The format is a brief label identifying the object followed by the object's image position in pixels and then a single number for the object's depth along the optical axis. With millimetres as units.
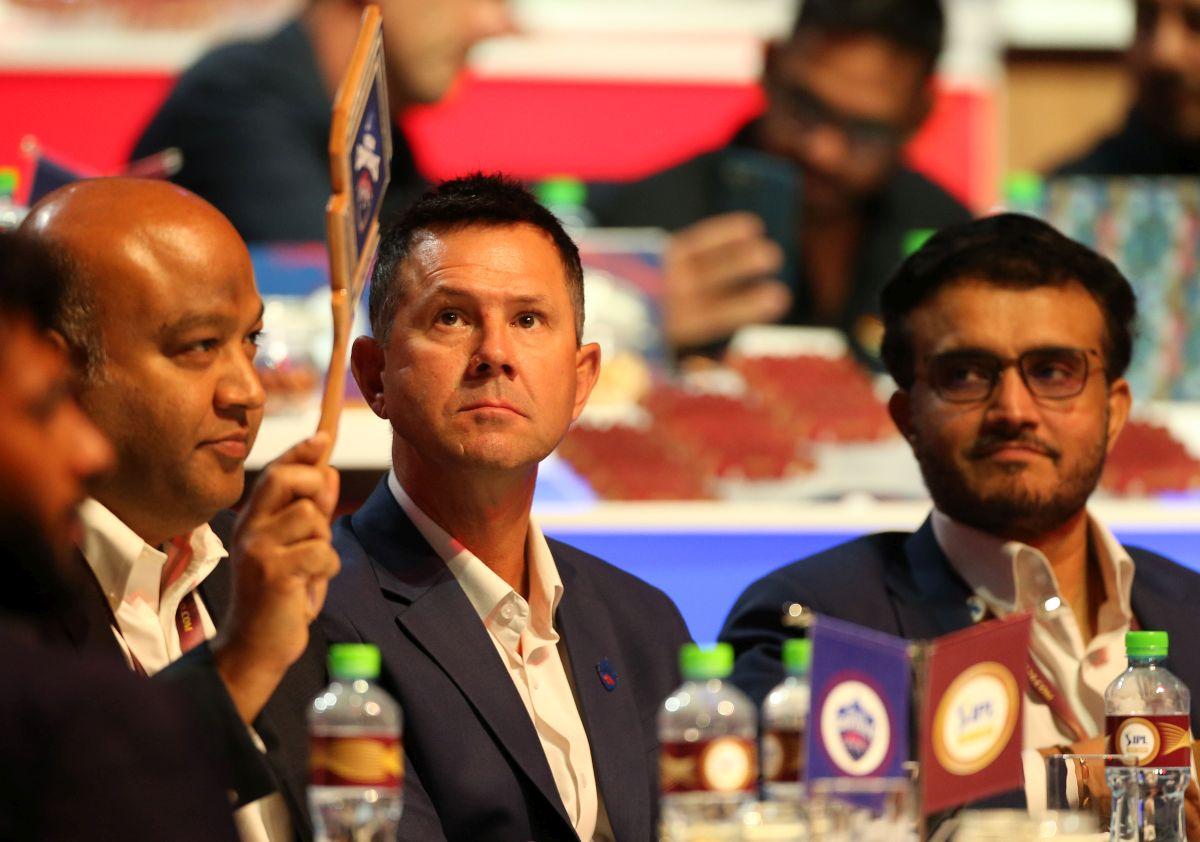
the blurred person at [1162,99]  13055
